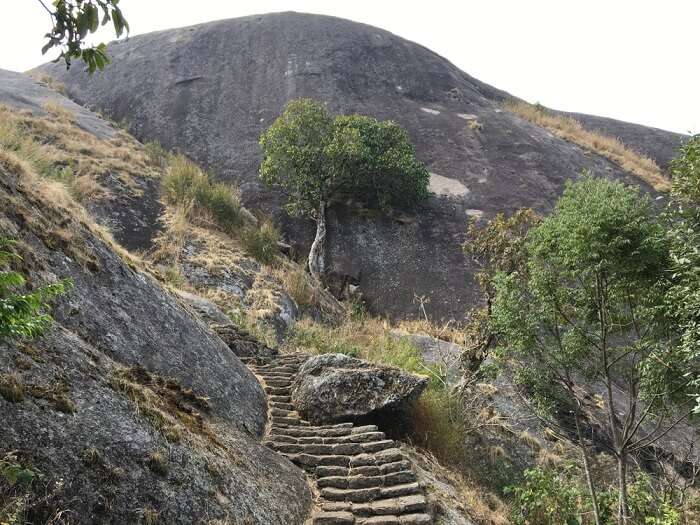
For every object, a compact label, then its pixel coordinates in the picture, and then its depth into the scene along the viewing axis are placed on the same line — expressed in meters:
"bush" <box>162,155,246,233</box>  16.94
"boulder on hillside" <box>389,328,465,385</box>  12.06
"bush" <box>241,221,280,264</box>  15.71
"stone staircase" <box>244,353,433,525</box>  5.97
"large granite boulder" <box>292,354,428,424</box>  8.29
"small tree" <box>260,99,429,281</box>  17.27
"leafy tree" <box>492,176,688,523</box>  7.18
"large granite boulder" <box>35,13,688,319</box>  17.75
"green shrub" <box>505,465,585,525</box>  8.01
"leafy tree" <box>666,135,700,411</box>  5.63
